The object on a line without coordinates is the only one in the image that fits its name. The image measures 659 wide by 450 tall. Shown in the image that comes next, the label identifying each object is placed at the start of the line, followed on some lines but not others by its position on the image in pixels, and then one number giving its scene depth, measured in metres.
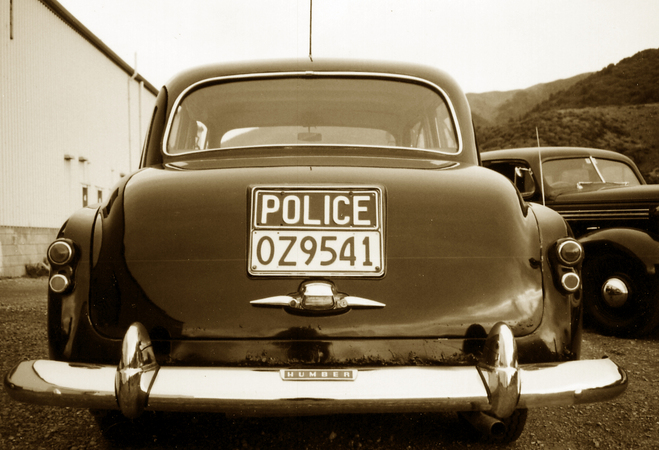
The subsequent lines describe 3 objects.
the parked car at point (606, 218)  4.75
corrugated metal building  12.38
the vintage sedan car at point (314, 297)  1.76
